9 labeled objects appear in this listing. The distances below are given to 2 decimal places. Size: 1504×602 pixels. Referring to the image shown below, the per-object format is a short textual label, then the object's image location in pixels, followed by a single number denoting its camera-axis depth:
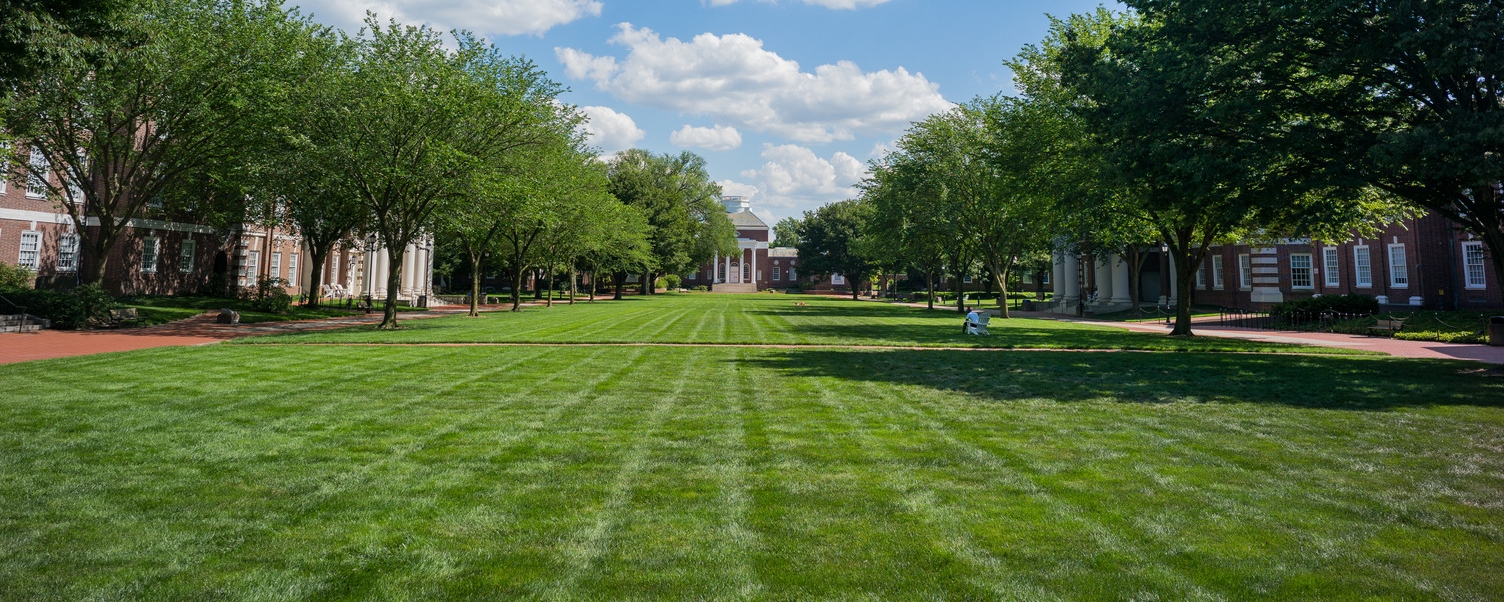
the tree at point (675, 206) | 65.62
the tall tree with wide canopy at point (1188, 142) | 13.83
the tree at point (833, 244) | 83.19
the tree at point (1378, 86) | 11.16
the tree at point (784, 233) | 137.00
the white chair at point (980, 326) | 22.03
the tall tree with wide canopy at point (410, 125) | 22.61
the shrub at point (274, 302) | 30.31
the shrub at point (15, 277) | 25.98
